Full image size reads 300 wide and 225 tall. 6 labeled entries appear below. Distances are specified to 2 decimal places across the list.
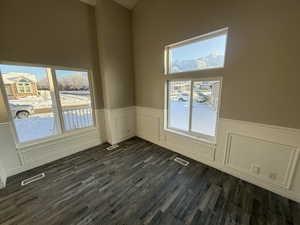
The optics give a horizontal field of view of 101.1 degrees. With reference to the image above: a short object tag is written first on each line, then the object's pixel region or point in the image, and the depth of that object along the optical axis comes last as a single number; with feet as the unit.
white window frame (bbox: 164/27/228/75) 6.80
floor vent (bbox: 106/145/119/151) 10.41
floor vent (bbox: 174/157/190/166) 8.39
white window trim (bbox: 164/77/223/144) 7.40
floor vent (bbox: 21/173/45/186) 6.87
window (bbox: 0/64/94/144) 7.35
